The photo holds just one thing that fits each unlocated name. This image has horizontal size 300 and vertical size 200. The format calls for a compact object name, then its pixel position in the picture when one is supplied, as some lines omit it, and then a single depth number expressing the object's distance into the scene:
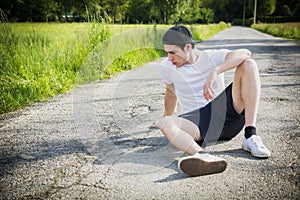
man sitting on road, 2.18
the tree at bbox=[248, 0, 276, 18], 58.19
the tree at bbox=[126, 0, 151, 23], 36.38
